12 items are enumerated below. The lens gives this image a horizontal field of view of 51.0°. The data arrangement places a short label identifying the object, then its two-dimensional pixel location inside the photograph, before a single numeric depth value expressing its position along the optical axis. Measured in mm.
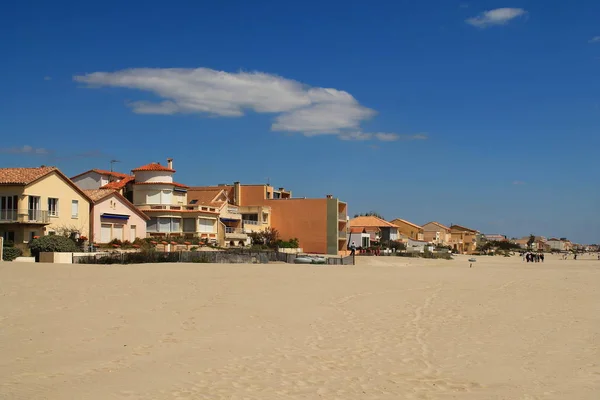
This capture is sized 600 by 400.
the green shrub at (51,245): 35312
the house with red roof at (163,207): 54469
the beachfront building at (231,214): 60344
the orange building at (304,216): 67938
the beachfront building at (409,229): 113638
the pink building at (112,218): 46562
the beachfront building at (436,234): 123506
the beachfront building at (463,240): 134838
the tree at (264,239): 62219
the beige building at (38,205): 39656
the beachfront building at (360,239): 82188
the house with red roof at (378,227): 93312
